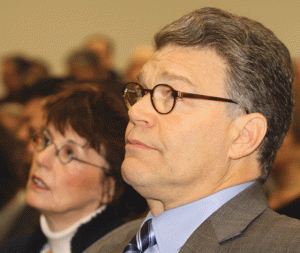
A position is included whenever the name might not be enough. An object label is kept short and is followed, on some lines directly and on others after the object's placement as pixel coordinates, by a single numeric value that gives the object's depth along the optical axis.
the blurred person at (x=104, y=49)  8.91
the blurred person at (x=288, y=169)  5.22
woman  3.91
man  2.83
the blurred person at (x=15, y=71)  9.14
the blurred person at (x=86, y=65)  8.67
